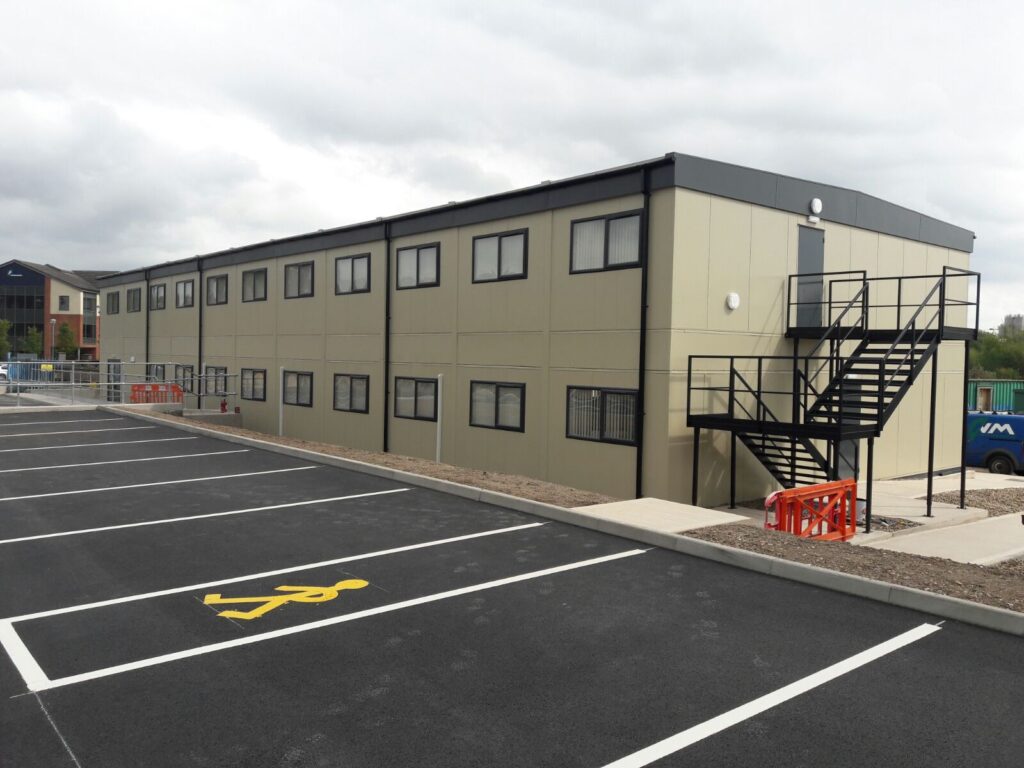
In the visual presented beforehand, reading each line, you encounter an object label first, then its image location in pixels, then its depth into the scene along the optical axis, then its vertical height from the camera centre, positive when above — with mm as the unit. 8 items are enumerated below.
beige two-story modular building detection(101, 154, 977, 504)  15617 +782
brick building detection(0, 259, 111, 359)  91688 +5189
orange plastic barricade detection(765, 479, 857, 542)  11617 -2196
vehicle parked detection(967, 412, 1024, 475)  24359 -2100
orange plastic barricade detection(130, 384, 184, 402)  32844 -1733
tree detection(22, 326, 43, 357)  86212 +582
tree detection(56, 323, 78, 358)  84625 +981
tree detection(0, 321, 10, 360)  78938 +756
